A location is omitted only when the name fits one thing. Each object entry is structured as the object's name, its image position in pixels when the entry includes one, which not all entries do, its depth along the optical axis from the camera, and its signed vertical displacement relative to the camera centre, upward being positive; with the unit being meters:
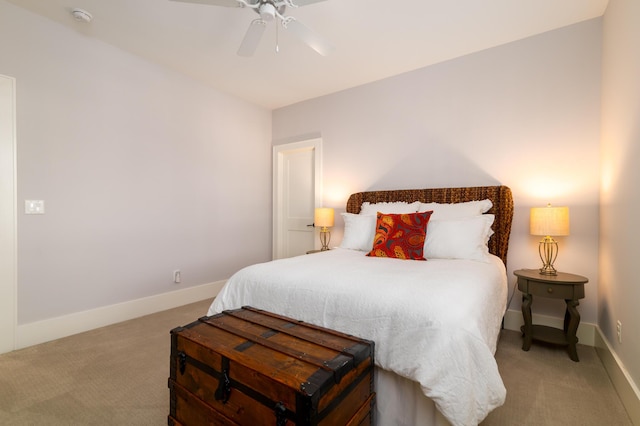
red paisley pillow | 2.39 -0.21
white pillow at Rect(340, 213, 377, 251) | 2.84 -0.22
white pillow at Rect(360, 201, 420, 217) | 2.97 +0.02
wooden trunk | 1.05 -0.65
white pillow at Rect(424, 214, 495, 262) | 2.34 -0.22
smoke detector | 2.34 +1.53
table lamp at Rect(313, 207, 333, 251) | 3.62 -0.09
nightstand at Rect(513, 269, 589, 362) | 2.16 -0.63
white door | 4.17 +0.21
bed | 1.18 -0.49
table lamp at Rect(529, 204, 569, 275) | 2.28 -0.10
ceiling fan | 1.82 +1.24
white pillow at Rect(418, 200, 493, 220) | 2.65 +0.02
